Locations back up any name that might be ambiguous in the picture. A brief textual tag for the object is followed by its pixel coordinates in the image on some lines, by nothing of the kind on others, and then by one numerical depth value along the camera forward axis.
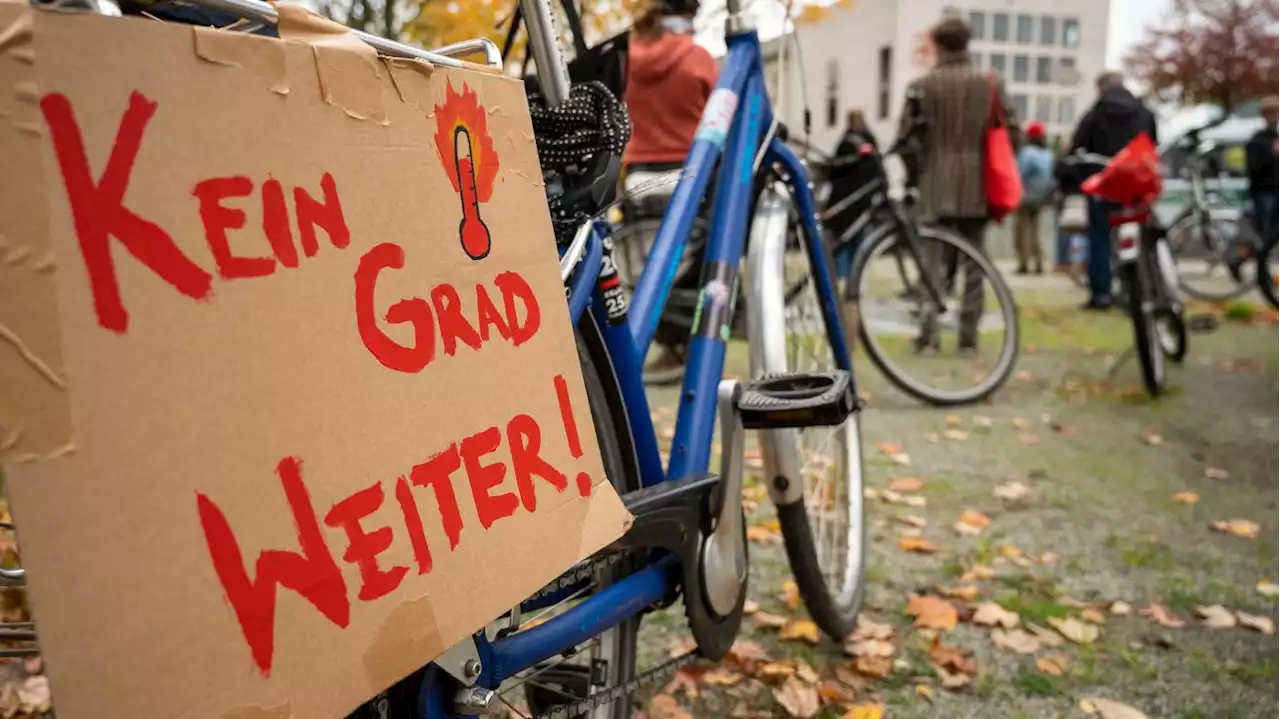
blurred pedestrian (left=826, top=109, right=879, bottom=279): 4.49
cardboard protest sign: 0.57
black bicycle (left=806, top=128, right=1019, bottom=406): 4.37
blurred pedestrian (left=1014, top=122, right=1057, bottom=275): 10.97
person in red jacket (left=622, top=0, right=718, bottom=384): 4.34
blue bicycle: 1.18
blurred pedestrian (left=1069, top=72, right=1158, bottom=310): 6.75
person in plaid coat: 4.91
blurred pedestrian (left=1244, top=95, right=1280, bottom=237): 8.51
